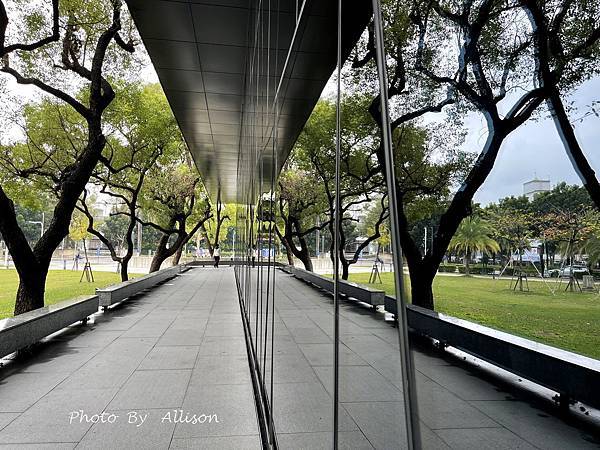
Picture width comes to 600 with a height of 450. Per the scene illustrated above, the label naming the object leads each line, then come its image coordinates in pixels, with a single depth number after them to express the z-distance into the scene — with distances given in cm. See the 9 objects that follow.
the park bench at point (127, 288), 803
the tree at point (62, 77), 637
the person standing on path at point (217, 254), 2578
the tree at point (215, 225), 2542
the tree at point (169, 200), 1603
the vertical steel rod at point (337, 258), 127
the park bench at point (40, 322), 434
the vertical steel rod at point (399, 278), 64
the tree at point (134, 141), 1194
